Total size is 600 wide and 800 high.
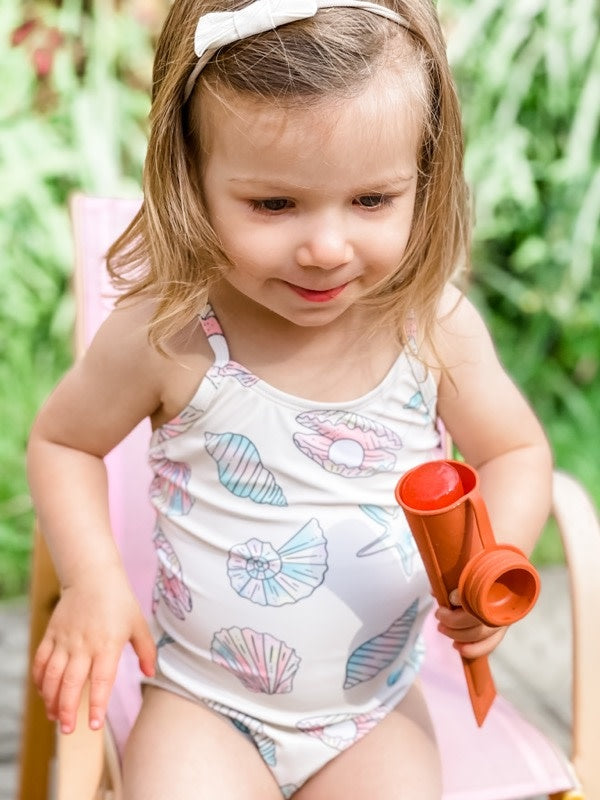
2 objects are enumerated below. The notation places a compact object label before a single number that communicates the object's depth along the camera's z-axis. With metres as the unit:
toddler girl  1.01
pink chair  1.10
